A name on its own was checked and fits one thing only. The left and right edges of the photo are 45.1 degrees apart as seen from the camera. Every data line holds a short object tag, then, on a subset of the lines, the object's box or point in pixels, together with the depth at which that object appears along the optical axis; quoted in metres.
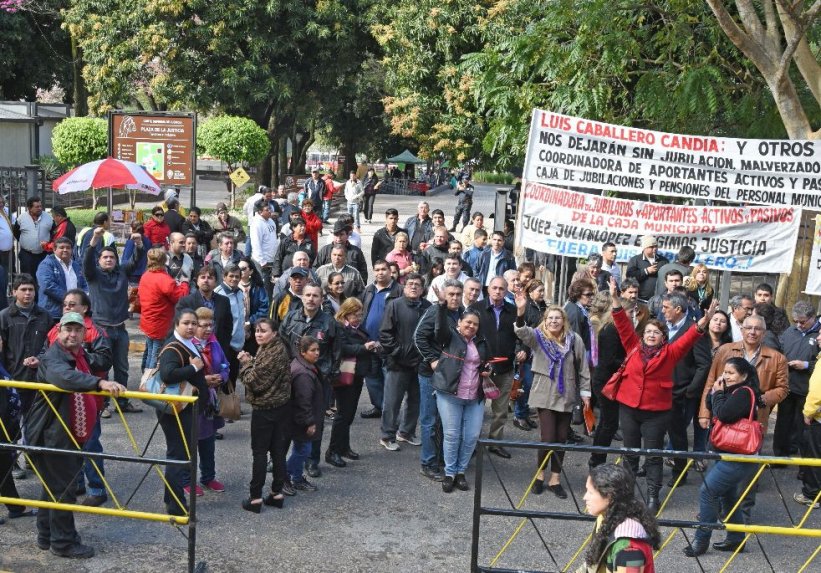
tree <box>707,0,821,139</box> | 11.96
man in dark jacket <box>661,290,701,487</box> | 8.28
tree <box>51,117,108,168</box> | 26.19
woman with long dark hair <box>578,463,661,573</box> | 4.36
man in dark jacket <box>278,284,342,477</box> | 8.21
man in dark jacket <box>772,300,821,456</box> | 8.61
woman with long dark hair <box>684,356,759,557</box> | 6.77
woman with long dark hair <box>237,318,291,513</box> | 7.28
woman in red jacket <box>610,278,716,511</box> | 7.67
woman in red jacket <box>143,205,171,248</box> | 13.77
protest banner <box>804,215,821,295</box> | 10.98
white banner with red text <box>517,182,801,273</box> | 11.34
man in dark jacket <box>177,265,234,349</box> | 8.98
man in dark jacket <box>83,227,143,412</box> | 9.90
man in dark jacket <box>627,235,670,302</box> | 11.10
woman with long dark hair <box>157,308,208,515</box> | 7.07
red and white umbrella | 14.69
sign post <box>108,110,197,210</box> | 18.77
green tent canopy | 52.05
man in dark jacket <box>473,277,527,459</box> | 8.54
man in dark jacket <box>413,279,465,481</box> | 8.17
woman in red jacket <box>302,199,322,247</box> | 15.19
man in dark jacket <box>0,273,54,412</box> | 7.88
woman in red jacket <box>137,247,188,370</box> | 9.59
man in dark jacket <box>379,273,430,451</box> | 8.79
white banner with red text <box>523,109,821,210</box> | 11.20
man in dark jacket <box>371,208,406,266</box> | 13.62
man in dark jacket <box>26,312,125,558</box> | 6.58
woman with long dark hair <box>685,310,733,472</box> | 8.48
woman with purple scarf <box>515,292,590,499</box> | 8.14
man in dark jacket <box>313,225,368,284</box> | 11.80
